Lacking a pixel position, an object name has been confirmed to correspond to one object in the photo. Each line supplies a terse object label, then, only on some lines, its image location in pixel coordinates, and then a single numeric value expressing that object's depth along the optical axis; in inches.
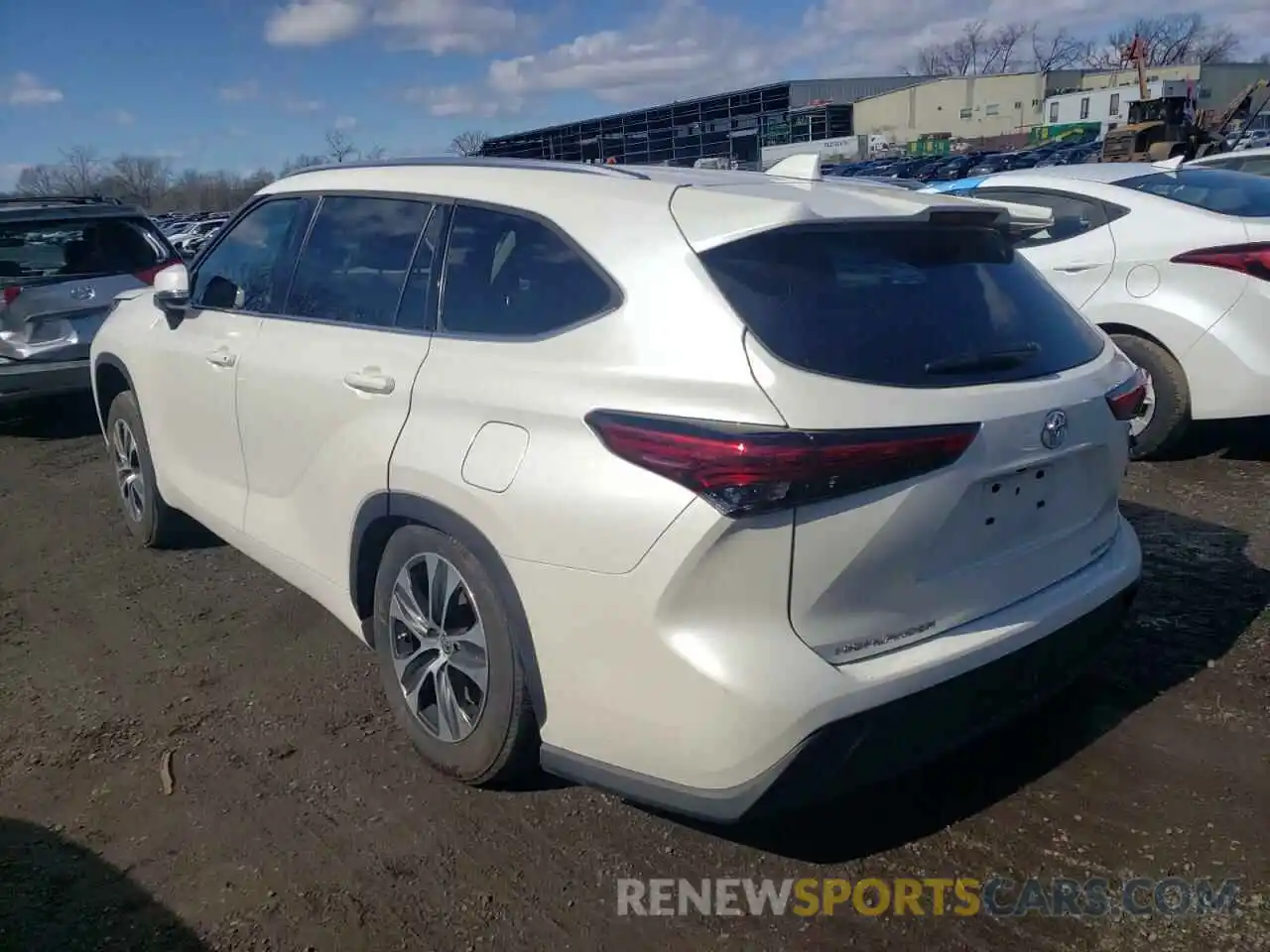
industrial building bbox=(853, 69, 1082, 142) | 3011.8
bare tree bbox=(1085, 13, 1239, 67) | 3708.2
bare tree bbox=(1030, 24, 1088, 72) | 3929.6
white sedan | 218.2
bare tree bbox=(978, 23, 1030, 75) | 4101.9
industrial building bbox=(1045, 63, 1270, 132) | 2204.7
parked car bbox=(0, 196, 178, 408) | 312.3
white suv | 91.3
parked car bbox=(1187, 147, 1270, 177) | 380.2
